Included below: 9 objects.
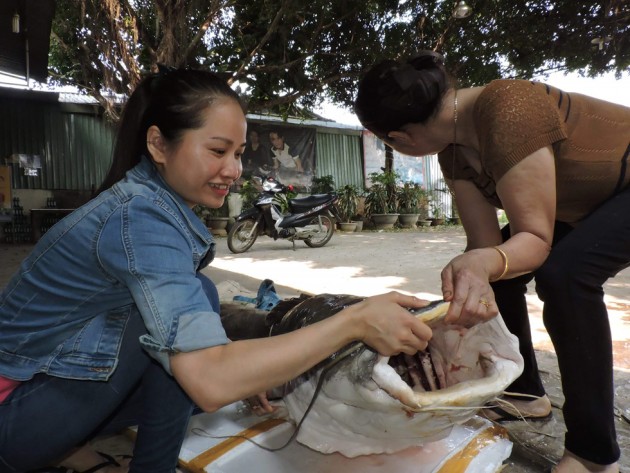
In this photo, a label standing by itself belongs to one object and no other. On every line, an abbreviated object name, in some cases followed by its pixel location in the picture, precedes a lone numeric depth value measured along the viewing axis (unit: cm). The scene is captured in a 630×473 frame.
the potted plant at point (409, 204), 1401
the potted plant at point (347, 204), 1346
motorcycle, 817
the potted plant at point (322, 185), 1382
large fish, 109
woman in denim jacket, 104
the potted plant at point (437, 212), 1515
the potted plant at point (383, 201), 1359
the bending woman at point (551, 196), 138
